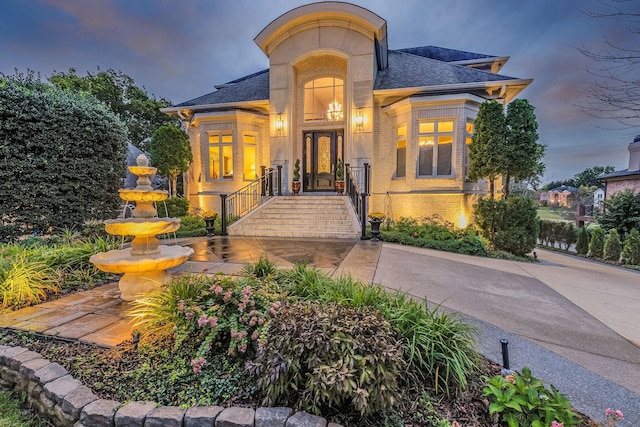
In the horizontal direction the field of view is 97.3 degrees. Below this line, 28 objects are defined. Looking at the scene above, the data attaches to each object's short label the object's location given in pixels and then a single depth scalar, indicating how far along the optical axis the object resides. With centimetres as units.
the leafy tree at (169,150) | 1205
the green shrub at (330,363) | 164
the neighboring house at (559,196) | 2389
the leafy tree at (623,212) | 992
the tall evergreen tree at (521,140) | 802
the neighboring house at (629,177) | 1404
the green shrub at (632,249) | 826
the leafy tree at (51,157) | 626
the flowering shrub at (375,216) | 843
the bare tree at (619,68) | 412
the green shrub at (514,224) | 755
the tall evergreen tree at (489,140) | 837
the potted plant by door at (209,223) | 934
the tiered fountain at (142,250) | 345
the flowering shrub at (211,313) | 225
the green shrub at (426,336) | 203
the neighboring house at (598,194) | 2188
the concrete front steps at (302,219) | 884
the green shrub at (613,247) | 888
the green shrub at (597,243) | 934
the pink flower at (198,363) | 209
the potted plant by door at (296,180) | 1180
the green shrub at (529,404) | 159
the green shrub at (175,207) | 1137
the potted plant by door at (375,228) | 827
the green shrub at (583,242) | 997
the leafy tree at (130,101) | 2286
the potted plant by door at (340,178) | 1127
